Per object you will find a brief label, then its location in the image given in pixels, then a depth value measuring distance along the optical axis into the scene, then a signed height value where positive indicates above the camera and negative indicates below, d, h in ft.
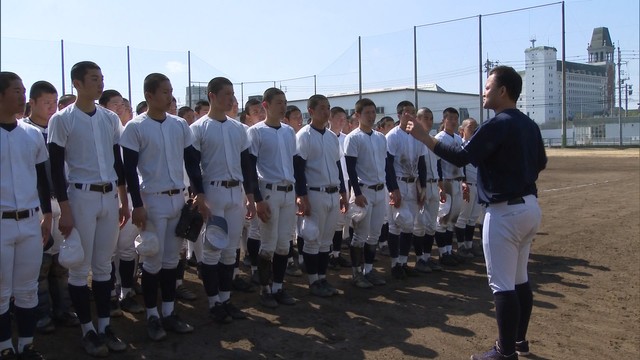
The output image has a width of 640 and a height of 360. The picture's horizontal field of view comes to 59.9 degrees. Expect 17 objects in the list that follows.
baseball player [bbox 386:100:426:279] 25.88 -1.34
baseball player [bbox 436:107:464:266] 29.07 -1.88
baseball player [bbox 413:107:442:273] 27.20 -2.72
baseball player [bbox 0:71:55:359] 14.01 -1.41
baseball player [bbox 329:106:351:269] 28.32 -3.53
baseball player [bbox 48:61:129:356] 15.57 -0.78
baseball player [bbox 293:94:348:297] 22.15 -1.09
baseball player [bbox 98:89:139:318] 19.27 -3.76
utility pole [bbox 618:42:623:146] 206.90 +26.82
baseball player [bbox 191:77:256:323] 18.84 -0.71
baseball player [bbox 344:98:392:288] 24.17 -1.09
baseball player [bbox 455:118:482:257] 30.94 -3.03
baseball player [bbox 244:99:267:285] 23.20 -2.80
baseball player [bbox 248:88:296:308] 20.90 -1.15
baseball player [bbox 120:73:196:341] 16.93 -0.64
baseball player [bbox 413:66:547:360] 14.52 -0.88
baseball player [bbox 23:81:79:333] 18.06 -3.67
